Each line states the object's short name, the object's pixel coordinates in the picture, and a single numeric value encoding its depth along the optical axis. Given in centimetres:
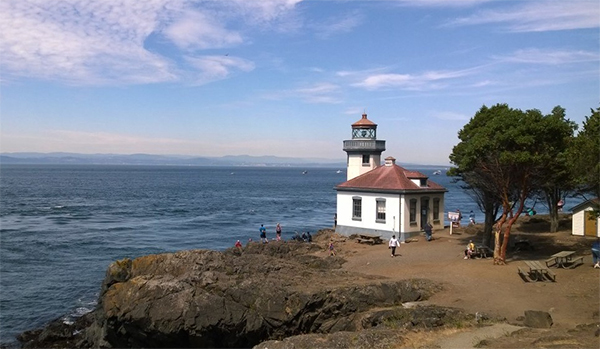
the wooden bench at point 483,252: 2628
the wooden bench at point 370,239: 3241
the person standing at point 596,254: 2225
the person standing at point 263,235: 3753
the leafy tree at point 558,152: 2256
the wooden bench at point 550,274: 2034
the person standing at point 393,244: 2784
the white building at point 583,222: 3089
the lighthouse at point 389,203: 3312
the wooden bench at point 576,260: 2267
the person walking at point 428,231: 3246
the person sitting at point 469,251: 2589
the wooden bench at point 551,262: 2320
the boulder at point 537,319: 1464
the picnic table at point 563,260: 2275
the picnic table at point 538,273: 2045
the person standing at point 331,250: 3038
